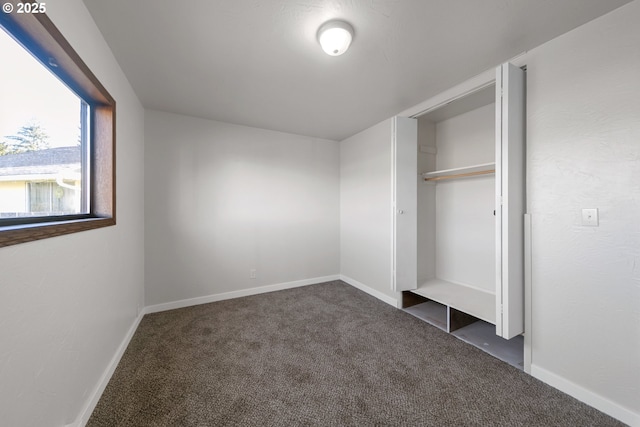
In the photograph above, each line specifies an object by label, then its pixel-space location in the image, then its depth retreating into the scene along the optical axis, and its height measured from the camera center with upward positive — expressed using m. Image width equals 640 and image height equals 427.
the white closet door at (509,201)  1.76 +0.10
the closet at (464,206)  1.78 +0.08
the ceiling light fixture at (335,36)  1.53 +1.17
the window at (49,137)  0.99 +0.43
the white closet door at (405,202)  2.72 +0.14
